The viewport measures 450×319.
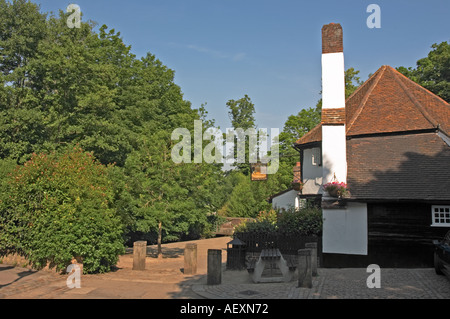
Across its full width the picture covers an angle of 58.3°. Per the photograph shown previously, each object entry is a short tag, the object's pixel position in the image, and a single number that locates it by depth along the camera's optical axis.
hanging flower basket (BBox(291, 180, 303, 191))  22.33
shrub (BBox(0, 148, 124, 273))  13.56
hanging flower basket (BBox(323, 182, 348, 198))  16.67
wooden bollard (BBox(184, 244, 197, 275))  15.45
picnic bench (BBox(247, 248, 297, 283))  13.14
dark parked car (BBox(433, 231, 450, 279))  11.44
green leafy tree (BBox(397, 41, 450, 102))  36.75
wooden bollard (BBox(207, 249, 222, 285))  12.52
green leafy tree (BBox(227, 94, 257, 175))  68.31
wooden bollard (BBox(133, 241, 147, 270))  15.88
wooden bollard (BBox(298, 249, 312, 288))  11.52
